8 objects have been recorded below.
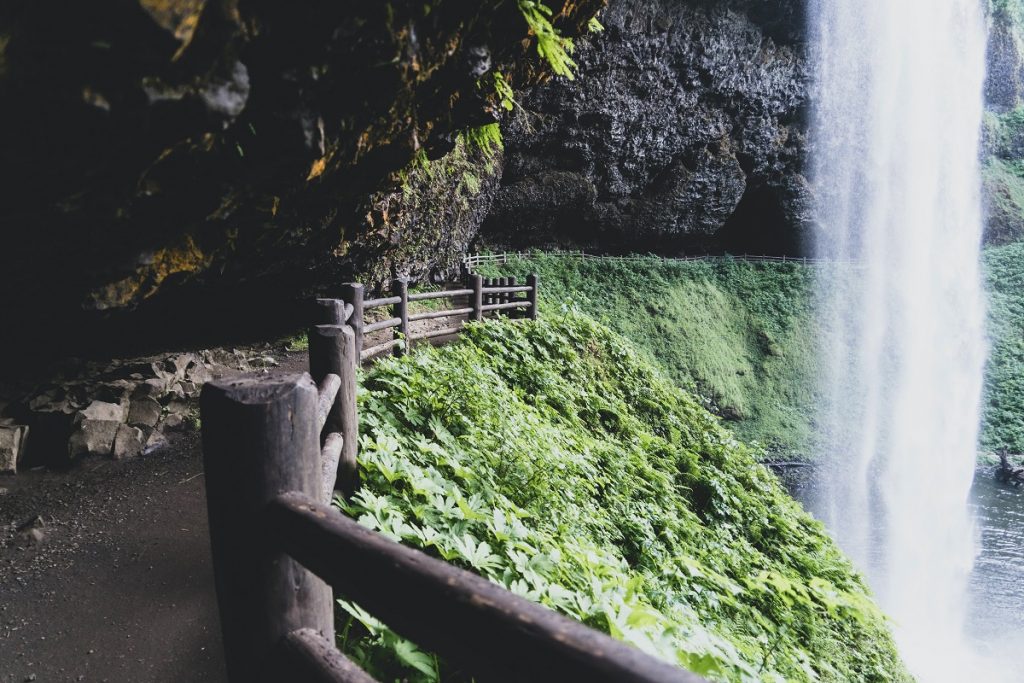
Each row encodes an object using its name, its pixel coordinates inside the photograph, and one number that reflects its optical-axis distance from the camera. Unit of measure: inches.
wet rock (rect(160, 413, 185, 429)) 201.1
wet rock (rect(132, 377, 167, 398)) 210.4
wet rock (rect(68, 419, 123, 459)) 176.4
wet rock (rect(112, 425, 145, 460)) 180.4
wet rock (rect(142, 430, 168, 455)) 185.2
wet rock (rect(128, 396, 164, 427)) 196.1
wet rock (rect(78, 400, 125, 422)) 183.6
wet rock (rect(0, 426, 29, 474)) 167.6
